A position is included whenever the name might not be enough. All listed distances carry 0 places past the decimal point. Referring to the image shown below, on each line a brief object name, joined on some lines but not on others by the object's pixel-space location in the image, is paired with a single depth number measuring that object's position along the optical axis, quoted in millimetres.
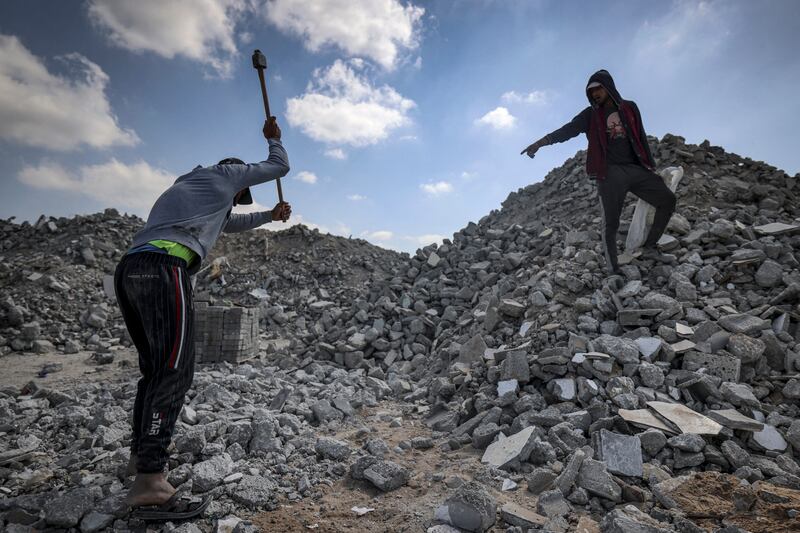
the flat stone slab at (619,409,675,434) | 2904
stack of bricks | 6664
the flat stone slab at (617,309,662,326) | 4152
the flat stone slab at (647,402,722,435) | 2836
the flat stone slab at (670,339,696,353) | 3697
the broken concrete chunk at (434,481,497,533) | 2102
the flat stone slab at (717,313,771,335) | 3807
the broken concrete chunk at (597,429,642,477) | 2553
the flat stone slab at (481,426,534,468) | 2795
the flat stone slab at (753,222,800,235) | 5133
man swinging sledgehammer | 2197
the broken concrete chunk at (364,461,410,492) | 2629
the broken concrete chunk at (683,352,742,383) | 3467
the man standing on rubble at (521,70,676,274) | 4812
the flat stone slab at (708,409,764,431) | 2879
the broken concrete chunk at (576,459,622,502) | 2279
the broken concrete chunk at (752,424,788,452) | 2832
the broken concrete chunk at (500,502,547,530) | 2100
